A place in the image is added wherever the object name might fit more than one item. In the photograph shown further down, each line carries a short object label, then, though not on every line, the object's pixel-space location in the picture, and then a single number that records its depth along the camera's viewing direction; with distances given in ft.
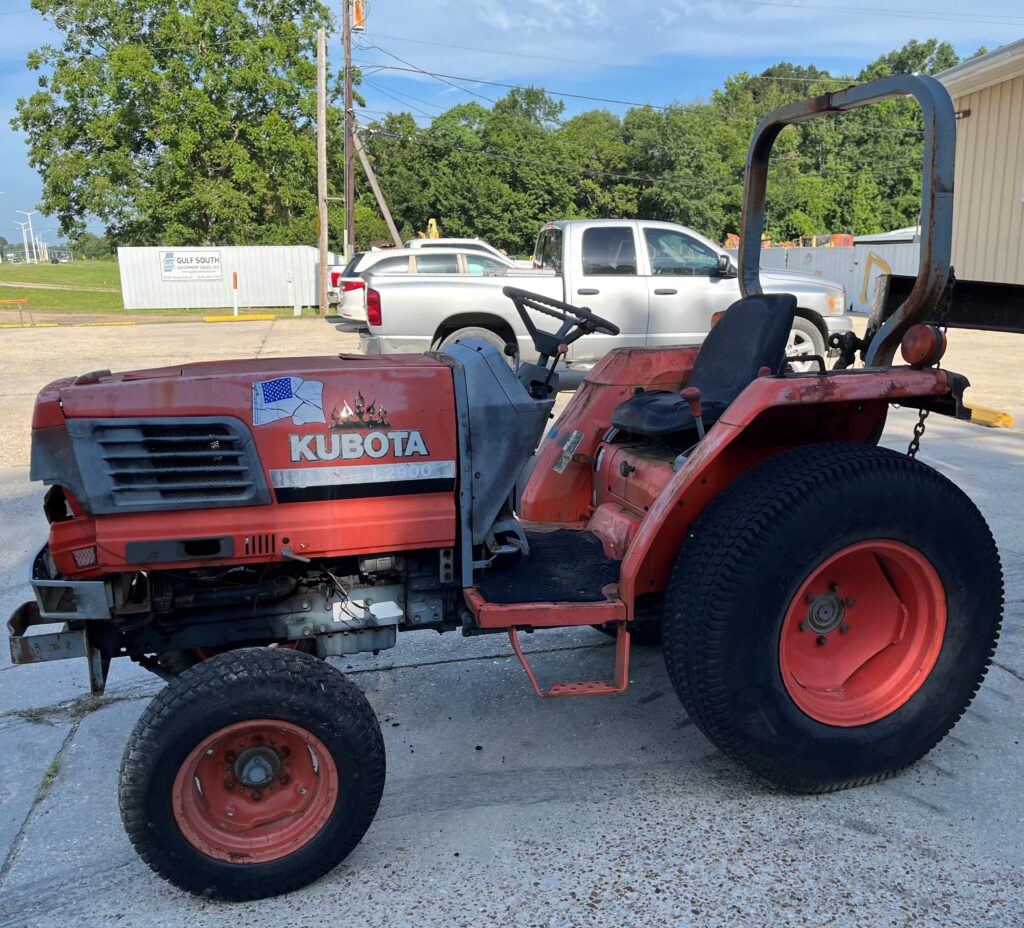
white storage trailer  83.61
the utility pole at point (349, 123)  85.71
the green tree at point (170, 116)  105.19
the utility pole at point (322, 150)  76.59
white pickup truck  31.48
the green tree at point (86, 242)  109.40
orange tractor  7.73
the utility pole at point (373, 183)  102.11
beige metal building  41.52
